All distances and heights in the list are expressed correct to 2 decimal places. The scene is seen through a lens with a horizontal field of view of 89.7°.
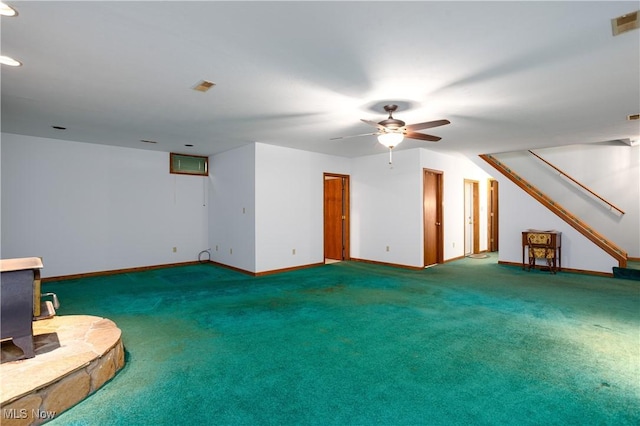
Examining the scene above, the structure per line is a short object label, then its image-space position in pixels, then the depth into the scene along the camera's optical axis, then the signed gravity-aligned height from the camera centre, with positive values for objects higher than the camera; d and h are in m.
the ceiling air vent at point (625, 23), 2.10 +1.29
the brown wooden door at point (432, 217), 6.90 -0.04
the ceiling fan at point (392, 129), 3.73 +1.02
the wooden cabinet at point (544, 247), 6.35 -0.66
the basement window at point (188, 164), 7.25 +1.20
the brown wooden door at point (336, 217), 7.95 -0.04
